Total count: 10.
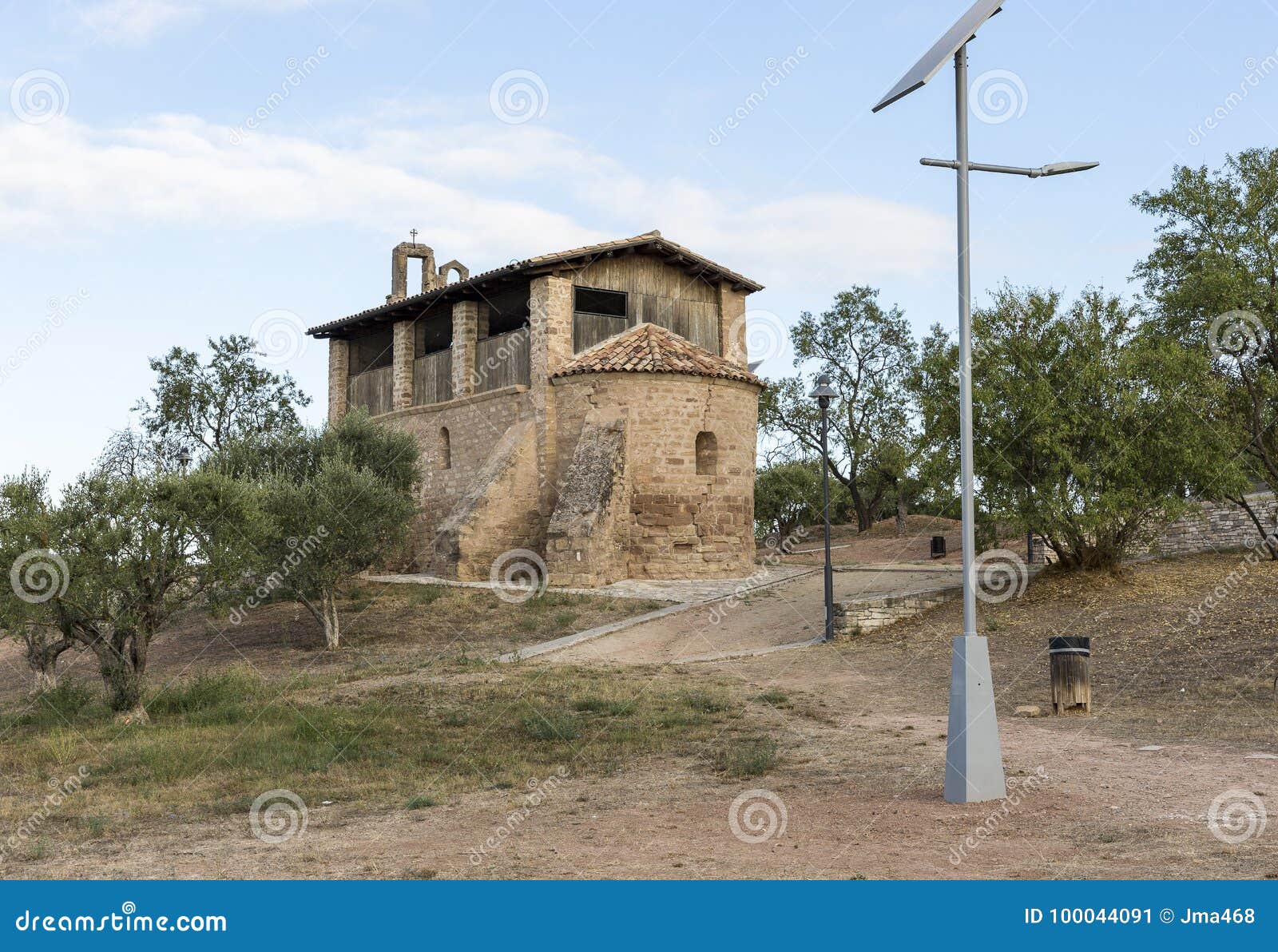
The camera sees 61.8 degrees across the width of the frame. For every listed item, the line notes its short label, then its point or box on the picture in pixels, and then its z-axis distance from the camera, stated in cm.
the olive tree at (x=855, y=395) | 4009
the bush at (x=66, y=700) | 1408
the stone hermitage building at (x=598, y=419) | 2525
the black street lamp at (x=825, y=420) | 1891
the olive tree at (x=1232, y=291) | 2278
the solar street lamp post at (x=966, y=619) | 837
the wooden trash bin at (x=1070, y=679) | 1234
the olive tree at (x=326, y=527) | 2045
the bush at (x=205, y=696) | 1414
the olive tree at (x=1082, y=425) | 1856
